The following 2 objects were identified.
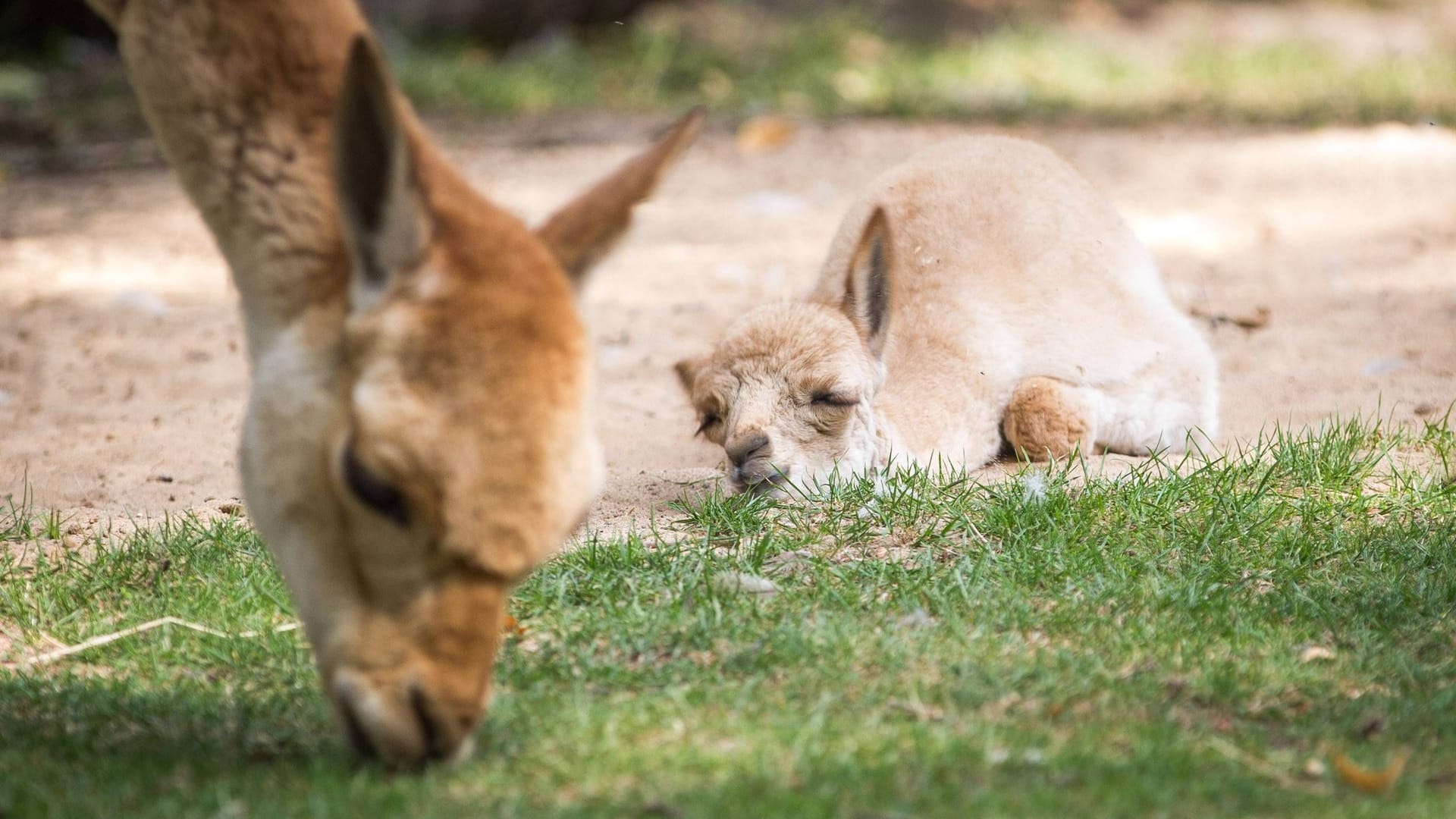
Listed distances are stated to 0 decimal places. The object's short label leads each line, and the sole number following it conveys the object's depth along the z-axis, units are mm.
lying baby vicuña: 9742
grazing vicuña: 5277
